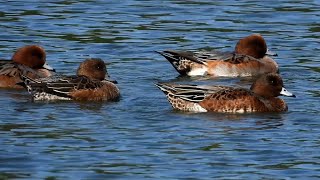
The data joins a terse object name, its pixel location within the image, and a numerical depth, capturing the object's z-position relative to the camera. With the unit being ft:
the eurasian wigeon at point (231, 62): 60.44
